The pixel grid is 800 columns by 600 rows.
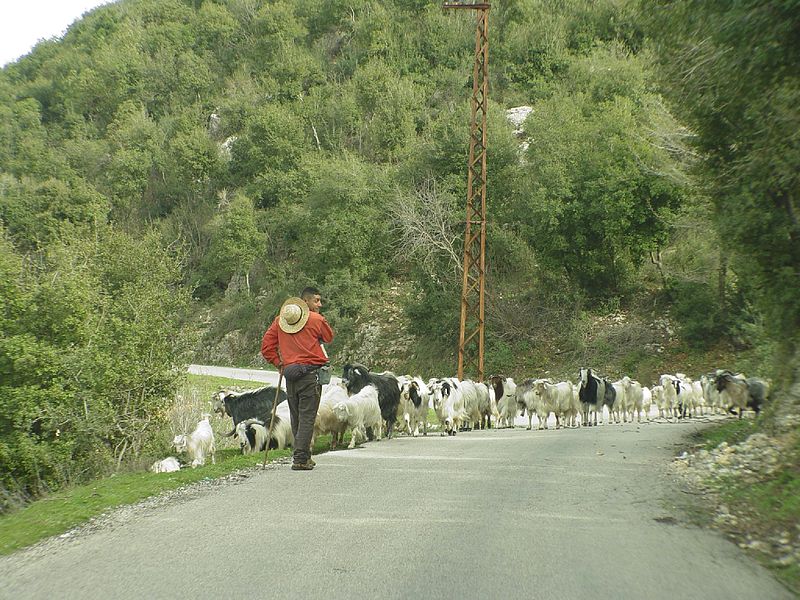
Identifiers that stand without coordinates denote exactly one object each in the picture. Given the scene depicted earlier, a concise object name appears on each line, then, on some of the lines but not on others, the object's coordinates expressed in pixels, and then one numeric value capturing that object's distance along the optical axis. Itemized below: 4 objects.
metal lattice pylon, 30.05
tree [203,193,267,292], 58.50
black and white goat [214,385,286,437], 19.70
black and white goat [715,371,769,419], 21.45
